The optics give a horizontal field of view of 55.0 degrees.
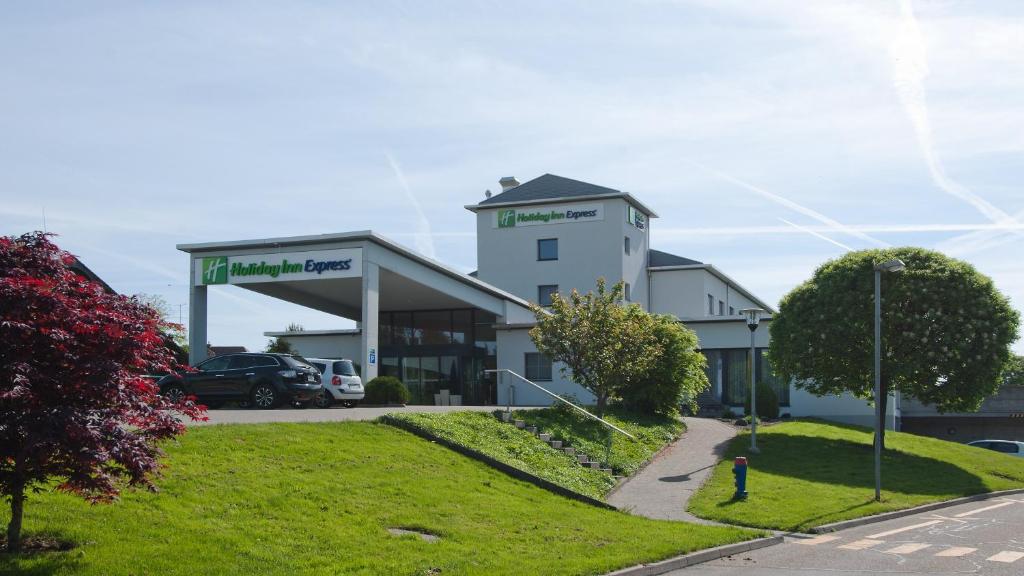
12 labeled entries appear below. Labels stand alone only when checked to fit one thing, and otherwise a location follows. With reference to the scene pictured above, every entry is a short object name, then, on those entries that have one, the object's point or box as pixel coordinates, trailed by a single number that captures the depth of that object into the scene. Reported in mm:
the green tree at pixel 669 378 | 30562
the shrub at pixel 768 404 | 37250
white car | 28266
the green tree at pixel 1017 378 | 70081
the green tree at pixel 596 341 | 27906
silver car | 38312
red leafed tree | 9172
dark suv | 25703
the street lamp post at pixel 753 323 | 25992
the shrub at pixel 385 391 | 29797
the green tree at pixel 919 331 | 27719
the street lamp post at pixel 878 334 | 20266
